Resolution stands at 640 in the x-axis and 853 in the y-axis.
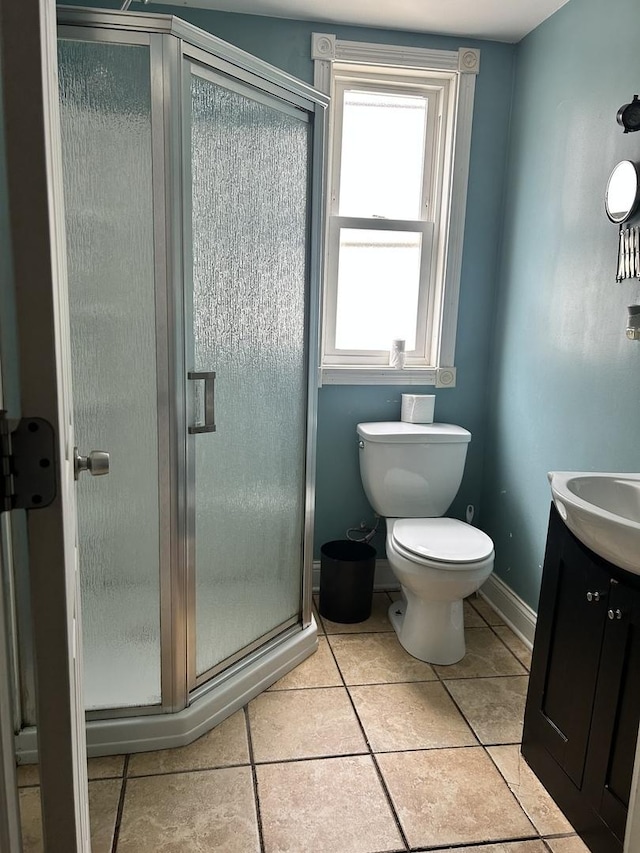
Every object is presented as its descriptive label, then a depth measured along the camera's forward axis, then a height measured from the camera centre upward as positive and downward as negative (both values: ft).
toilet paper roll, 9.20 -1.56
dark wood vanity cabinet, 4.75 -3.02
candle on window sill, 9.23 -0.83
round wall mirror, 6.23 +1.05
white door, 2.29 -0.27
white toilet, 7.48 -2.87
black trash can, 8.76 -3.90
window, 8.87 +1.10
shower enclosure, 5.40 -0.60
